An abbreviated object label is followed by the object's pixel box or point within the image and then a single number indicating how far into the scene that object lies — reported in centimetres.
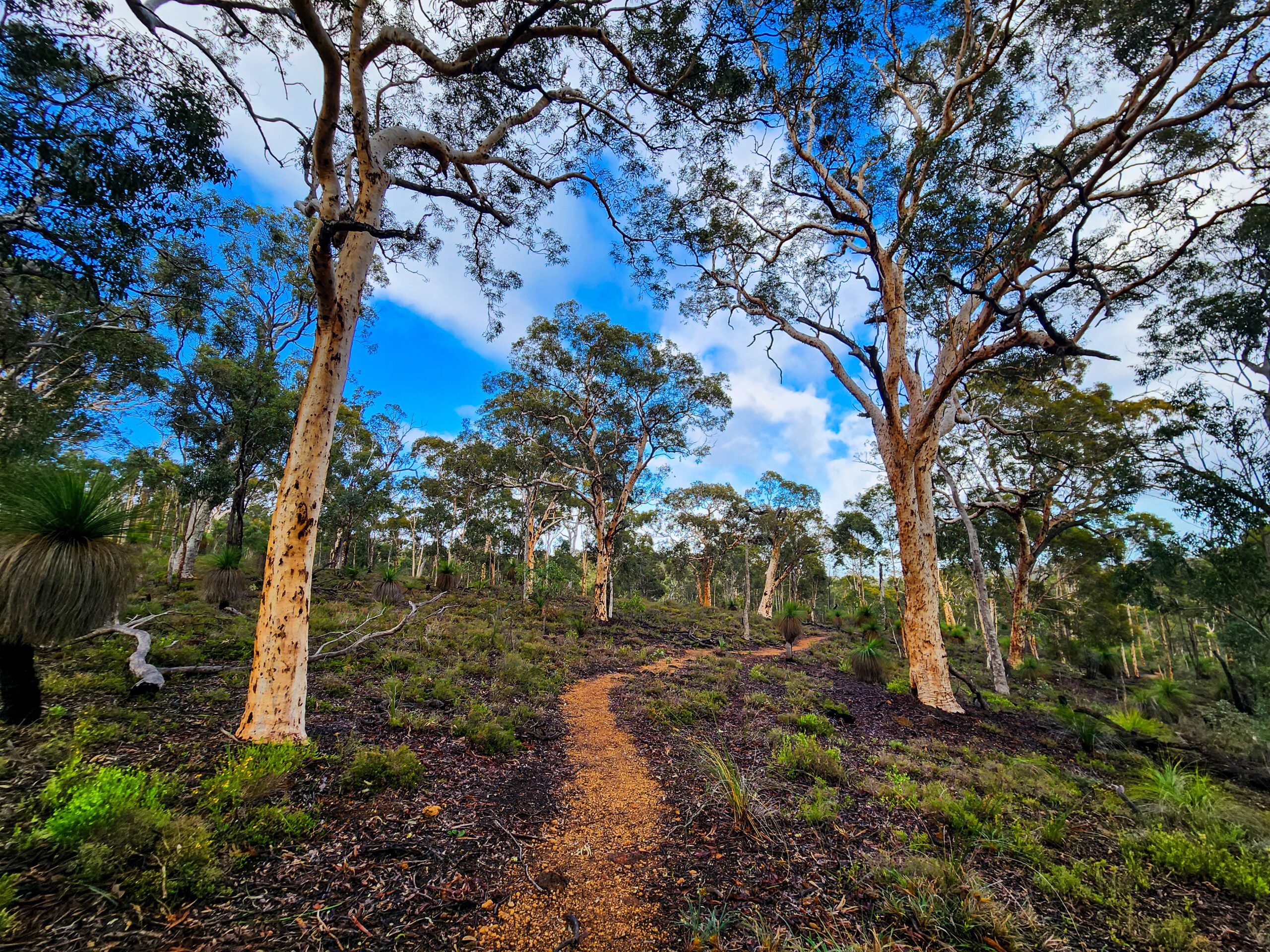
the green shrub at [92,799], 239
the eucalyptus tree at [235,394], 1381
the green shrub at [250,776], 308
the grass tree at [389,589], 1584
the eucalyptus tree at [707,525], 3266
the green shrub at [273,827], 292
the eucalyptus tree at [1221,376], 990
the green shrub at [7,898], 188
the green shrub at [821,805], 389
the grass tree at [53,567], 353
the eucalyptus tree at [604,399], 1716
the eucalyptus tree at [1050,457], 1403
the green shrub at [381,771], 388
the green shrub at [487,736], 527
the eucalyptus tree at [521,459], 2017
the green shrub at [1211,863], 332
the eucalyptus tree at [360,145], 424
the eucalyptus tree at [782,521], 3136
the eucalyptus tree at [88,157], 452
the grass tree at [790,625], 2052
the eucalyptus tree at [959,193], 676
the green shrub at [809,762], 501
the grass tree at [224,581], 1102
